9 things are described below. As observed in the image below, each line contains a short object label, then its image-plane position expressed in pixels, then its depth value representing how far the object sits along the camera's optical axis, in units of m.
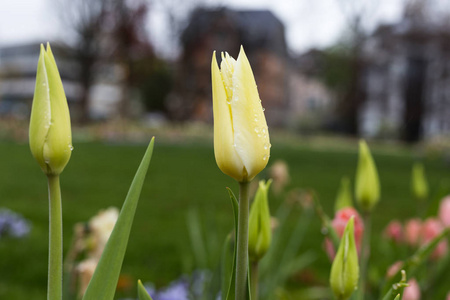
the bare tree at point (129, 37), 14.02
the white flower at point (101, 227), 0.67
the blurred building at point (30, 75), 15.33
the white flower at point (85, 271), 0.62
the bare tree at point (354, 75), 16.19
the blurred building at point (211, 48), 14.24
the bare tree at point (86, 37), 14.46
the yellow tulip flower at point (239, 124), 0.36
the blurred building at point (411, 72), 14.74
